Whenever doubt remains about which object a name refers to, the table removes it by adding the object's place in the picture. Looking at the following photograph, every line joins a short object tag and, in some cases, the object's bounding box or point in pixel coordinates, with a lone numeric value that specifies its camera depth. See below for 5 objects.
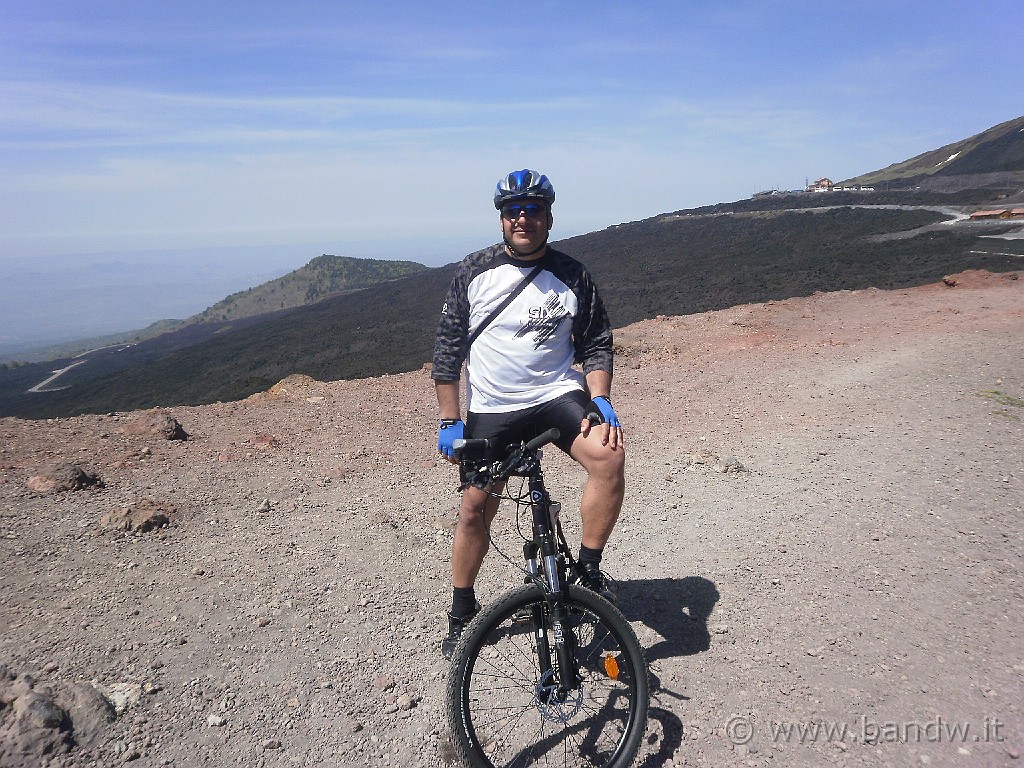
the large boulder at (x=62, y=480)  5.08
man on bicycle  2.90
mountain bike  2.41
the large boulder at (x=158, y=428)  6.88
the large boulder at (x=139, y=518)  4.56
